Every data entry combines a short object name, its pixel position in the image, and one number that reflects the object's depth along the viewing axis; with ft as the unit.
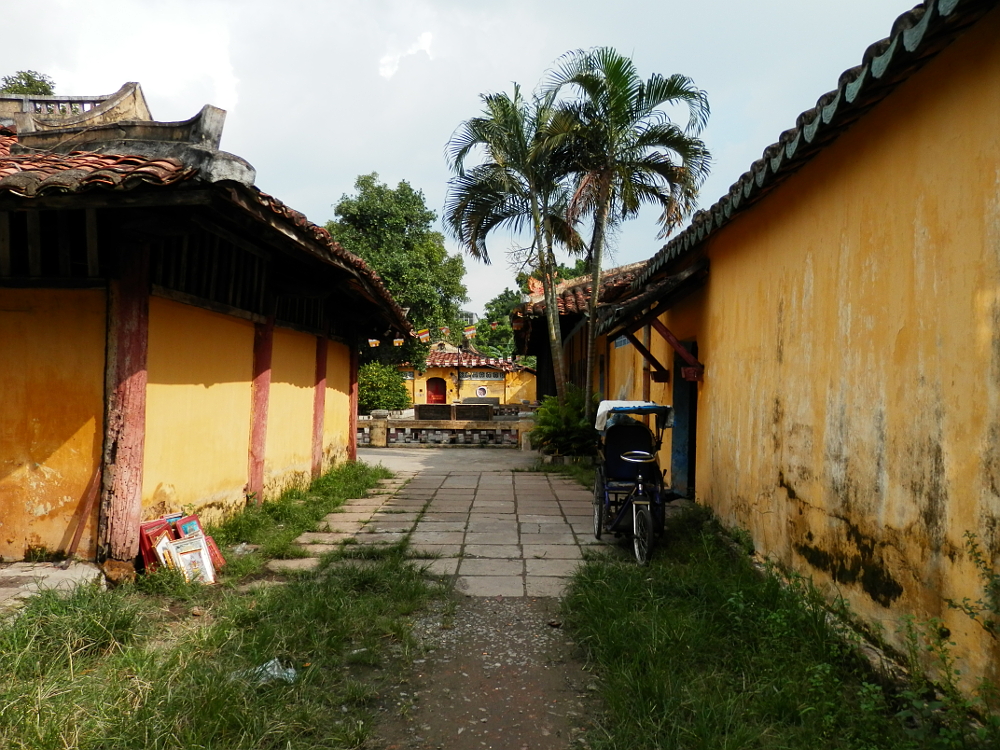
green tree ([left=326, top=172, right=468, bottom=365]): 63.10
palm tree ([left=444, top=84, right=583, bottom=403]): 35.94
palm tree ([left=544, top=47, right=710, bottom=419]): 31.81
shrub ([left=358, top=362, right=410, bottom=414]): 69.46
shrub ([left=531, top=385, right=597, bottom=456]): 39.04
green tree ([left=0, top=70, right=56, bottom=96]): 57.11
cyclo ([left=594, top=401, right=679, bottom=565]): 17.94
